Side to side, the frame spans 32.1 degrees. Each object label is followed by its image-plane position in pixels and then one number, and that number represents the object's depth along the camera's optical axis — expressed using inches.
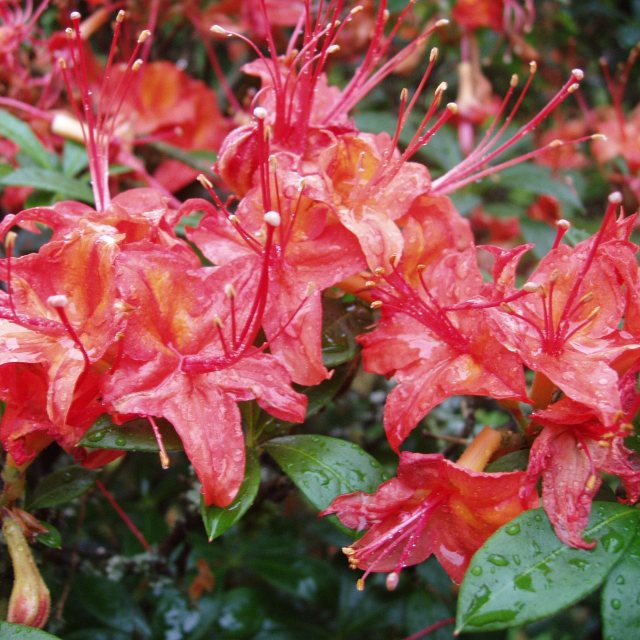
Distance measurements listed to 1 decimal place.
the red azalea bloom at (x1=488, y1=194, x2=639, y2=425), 9.6
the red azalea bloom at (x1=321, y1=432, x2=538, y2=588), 9.5
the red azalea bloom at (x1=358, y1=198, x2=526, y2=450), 9.8
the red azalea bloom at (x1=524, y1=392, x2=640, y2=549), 9.4
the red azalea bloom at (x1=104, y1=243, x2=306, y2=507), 9.5
